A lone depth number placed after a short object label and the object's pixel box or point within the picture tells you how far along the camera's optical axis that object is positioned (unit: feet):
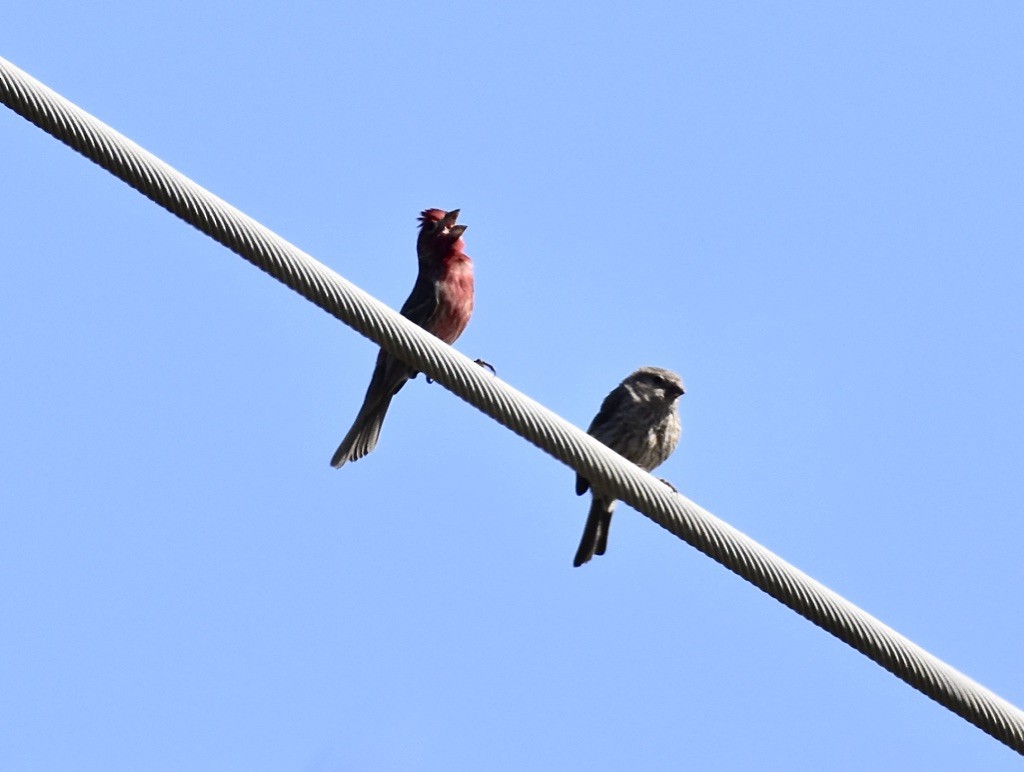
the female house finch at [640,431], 33.86
